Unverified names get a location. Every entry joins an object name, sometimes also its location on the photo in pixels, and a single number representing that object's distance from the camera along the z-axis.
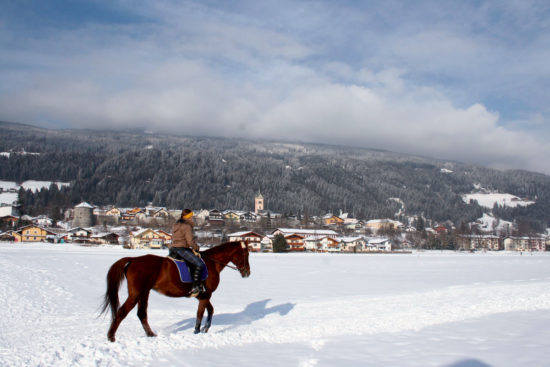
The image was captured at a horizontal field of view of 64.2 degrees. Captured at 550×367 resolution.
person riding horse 10.99
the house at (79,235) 112.56
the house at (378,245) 120.94
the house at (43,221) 142.75
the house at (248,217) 186.38
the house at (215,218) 166.88
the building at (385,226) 167.62
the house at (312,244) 116.67
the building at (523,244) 157.66
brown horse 9.91
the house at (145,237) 105.68
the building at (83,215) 157.52
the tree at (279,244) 92.00
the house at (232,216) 188.73
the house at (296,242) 114.44
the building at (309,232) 121.84
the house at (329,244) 117.33
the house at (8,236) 104.25
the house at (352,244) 118.75
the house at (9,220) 125.99
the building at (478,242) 136.50
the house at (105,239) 110.50
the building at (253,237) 109.34
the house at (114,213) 179.38
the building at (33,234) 104.88
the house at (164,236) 108.15
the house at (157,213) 169.95
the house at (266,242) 111.80
